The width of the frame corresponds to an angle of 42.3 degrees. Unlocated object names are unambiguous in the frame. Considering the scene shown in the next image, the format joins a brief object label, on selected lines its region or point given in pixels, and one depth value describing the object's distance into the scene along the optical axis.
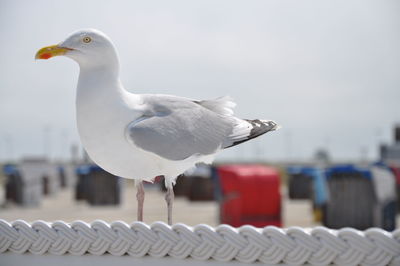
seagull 3.25
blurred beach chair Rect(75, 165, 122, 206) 23.58
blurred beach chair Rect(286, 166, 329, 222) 27.47
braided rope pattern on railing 2.72
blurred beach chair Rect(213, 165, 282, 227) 12.93
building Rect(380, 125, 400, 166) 30.39
